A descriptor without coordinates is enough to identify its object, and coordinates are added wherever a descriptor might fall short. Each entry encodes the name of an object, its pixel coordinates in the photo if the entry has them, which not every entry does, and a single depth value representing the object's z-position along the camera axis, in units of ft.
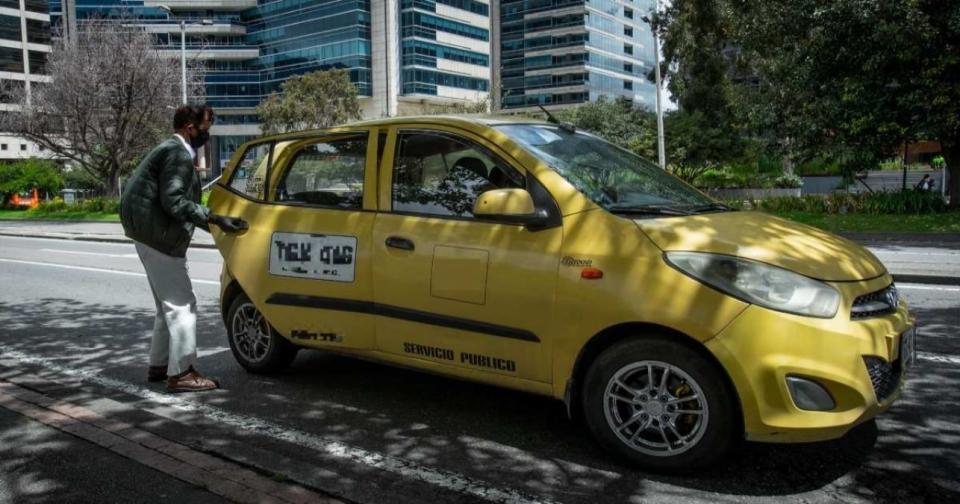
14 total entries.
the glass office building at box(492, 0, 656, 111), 298.35
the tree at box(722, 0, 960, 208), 58.85
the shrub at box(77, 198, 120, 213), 107.34
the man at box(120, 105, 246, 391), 16.24
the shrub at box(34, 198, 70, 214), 117.29
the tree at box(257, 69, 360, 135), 194.49
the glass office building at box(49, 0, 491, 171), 255.91
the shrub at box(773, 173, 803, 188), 102.58
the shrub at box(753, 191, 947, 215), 62.39
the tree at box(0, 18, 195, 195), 102.83
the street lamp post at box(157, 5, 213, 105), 98.42
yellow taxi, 10.93
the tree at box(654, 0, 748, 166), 114.01
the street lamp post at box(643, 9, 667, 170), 107.86
